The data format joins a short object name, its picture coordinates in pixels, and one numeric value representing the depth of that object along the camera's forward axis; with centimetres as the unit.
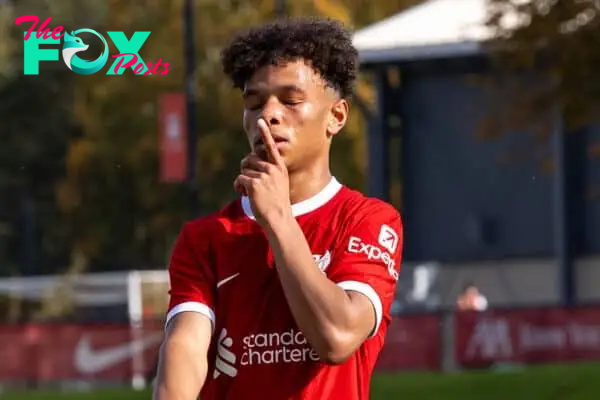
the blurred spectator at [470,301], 2725
